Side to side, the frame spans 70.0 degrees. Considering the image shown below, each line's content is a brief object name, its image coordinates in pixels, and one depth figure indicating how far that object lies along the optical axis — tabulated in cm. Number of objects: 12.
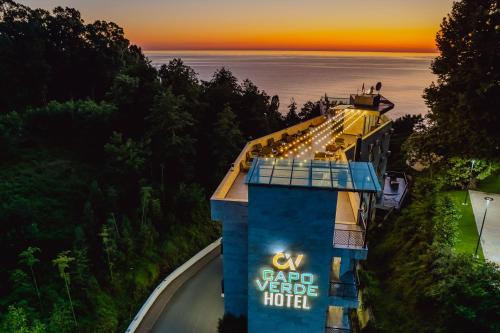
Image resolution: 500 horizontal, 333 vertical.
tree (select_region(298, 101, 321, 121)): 5311
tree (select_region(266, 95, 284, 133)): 4709
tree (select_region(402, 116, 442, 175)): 2661
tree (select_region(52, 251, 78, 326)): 1961
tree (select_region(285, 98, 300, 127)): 5323
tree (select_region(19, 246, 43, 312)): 1955
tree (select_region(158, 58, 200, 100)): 3731
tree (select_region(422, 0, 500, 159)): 2153
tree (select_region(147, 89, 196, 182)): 3111
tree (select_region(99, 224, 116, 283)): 2306
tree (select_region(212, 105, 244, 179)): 3456
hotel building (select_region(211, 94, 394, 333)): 1479
